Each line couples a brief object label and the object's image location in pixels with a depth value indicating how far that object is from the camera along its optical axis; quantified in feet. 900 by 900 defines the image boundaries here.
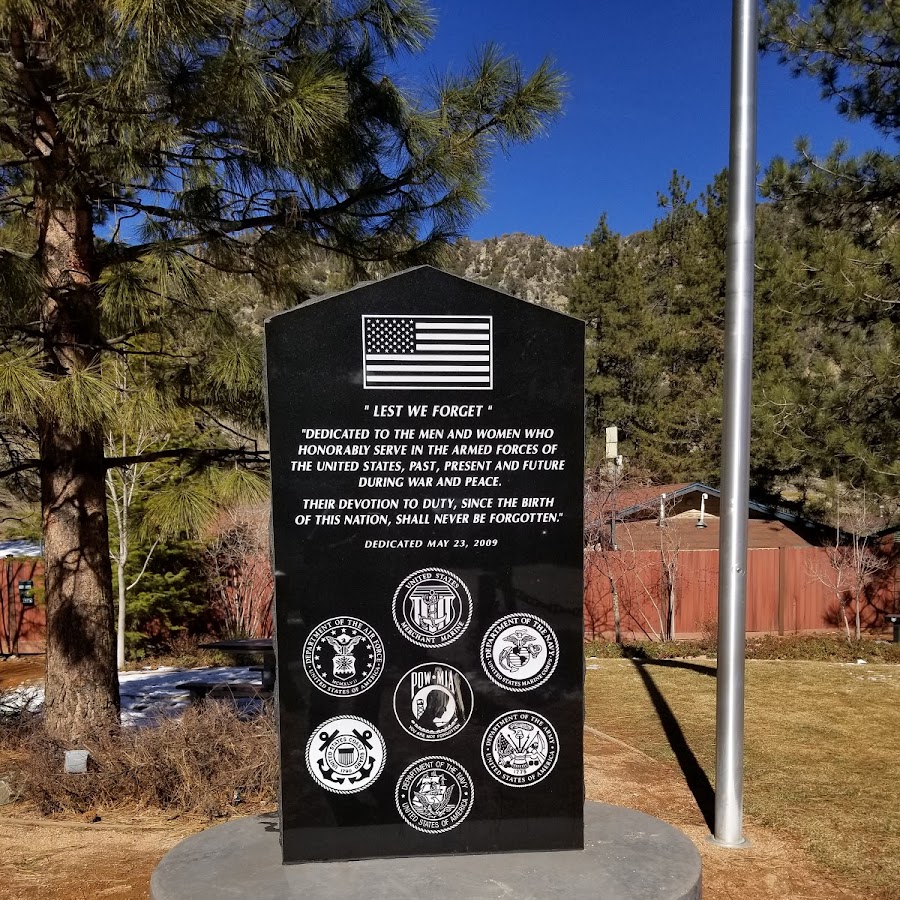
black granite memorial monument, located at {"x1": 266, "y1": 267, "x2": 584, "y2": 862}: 12.09
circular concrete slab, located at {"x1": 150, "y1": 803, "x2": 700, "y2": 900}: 11.03
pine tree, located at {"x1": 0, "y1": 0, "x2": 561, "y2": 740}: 18.61
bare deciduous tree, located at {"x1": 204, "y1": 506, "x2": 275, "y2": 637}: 50.08
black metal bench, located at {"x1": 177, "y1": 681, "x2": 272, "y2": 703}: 27.94
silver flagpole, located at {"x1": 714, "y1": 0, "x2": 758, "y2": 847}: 16.65
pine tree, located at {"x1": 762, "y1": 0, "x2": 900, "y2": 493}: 45.83
